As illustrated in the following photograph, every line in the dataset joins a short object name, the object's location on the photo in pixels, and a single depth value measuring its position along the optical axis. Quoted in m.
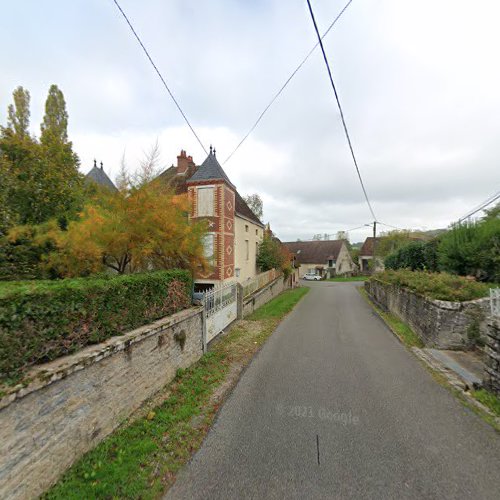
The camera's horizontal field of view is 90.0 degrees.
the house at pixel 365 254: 47.94
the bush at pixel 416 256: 14.73
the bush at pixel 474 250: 9.13
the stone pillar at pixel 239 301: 10.39
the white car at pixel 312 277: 38.78
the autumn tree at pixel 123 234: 5.64
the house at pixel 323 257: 42.62
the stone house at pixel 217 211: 14.22
